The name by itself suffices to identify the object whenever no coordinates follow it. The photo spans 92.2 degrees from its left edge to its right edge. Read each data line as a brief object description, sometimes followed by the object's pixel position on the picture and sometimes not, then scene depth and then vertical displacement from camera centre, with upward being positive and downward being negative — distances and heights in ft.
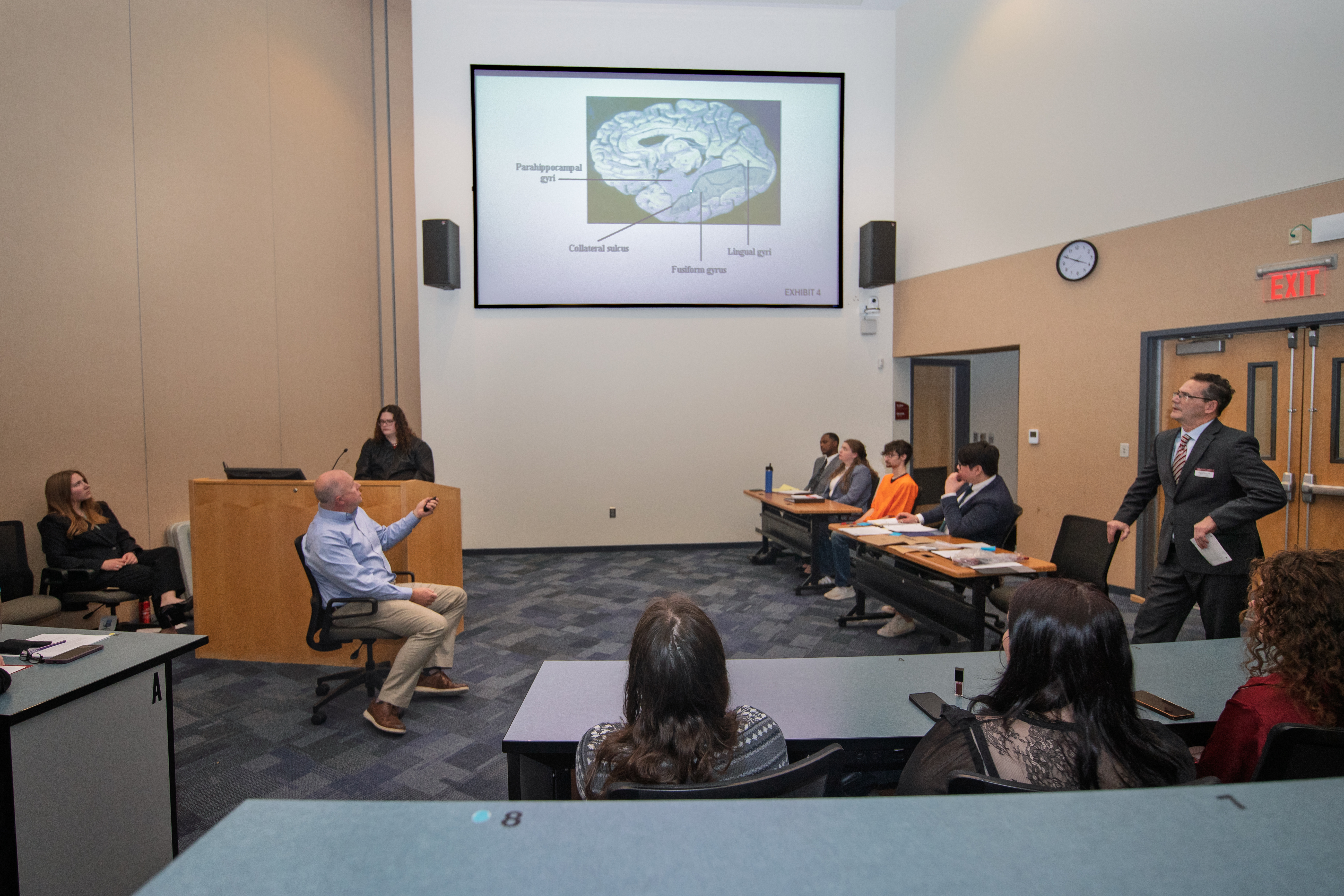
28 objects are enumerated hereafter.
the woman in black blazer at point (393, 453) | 14.35 -0.84
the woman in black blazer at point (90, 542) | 11.66 -2.32
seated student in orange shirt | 15.20 -1.79
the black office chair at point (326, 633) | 9.64 -3.27
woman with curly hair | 4.15 -1.66
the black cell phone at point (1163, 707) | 5.26 -2.44
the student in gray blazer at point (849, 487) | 16.65 -1.97
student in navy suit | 12.05 -1.68
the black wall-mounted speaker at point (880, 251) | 20.67 +5.21
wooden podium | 11.90 -2.72
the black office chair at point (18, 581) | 10.77 -2.81
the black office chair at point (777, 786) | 3.40 -2.00
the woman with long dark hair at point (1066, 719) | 3.74 -1.83
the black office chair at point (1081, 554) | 10.63 -2.41
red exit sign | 12.28 +2.50
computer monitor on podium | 12.00 -1.07
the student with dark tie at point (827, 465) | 18.89 -1.53
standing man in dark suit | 8.78 -1.35
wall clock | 16.21 +3.89
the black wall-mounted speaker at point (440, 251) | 19.44 +4.97
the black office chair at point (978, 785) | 3.44 -1.99
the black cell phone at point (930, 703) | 5.25 -2.42
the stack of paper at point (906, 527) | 13.05 -2.33
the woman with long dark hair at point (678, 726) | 3.83 -1.94
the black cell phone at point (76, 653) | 6.07 -2.26
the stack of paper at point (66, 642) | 6.16 -2.26
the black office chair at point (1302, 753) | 3.74 -1.99
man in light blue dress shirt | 9.44 -2.59
